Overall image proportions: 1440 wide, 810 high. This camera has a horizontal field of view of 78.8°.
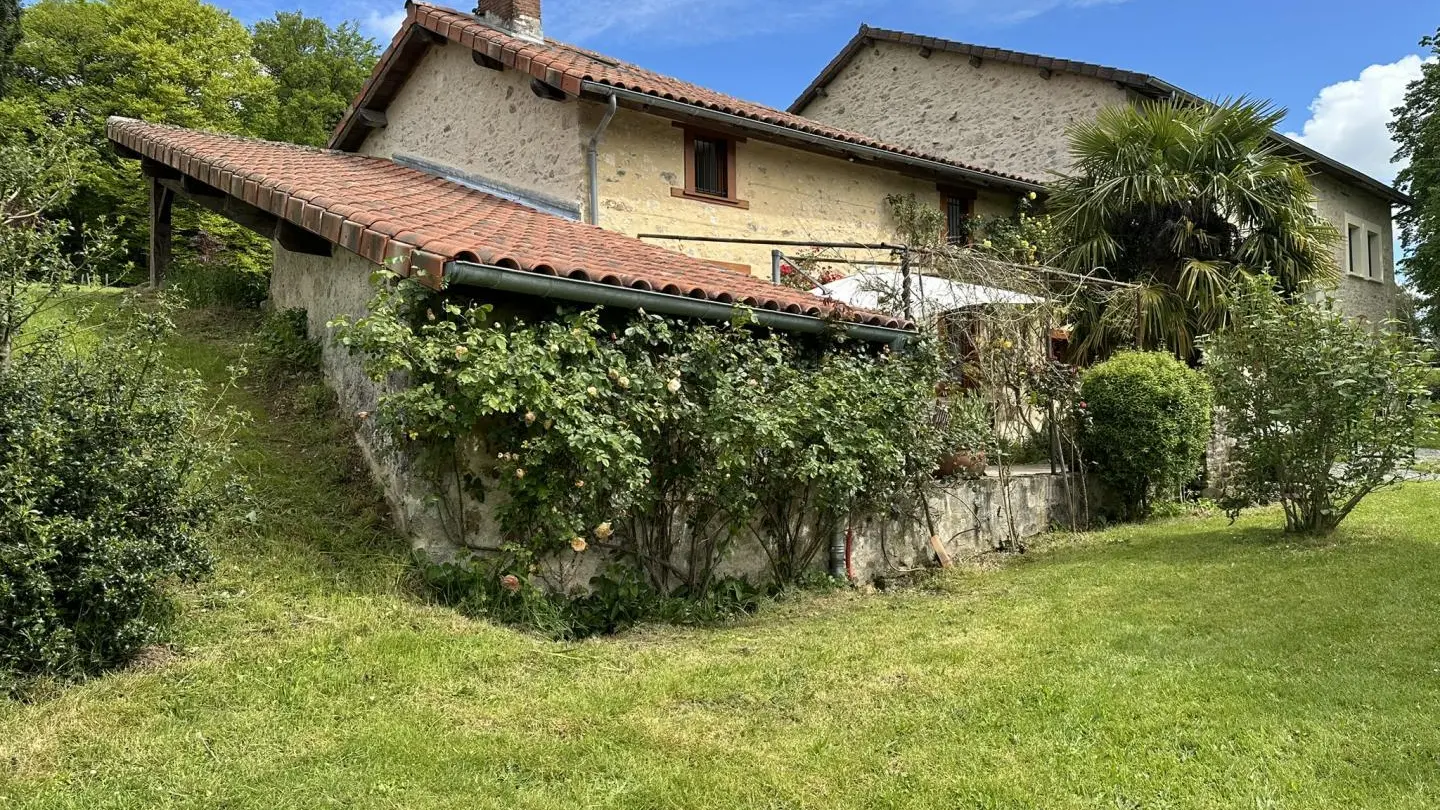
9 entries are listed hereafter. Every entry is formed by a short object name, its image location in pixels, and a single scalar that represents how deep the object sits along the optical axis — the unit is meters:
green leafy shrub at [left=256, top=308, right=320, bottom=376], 7.97
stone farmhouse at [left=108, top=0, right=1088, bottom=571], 6.05
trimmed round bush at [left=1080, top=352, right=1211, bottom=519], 9.27
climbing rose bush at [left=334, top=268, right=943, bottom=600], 5.28
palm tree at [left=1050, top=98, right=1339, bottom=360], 11.66
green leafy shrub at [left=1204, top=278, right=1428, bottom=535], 7.06
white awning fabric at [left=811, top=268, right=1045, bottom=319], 8.57
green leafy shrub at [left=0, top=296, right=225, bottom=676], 3.66
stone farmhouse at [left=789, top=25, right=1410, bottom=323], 16.81
